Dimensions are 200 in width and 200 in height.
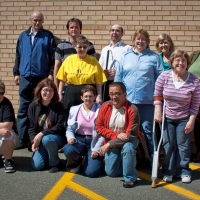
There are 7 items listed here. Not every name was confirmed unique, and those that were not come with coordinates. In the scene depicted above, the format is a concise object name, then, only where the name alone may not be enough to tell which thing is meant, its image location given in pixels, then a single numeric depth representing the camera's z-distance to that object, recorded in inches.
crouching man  183.4
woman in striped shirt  180.9
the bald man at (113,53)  226.1
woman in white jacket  194.1
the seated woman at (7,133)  199.5
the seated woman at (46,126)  199.8
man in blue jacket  240.1
